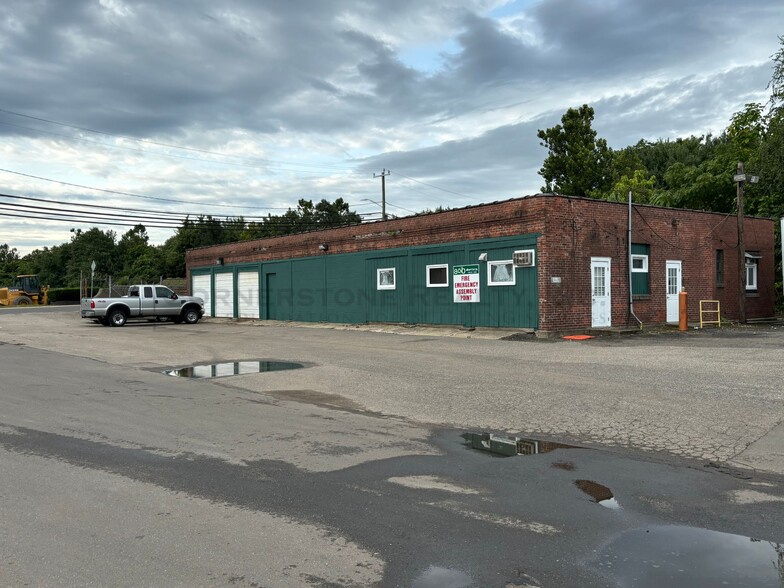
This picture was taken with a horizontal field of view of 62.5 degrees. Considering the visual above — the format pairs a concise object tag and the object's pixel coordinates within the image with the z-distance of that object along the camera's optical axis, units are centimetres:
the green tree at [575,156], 4853
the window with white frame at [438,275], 2377
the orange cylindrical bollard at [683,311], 2200
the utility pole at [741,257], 2484
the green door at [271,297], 3312
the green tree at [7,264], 10512
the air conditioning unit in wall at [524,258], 2048
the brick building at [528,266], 2064
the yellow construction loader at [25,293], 5650
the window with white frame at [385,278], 2612
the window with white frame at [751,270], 2762
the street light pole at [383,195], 5544
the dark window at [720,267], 2603
